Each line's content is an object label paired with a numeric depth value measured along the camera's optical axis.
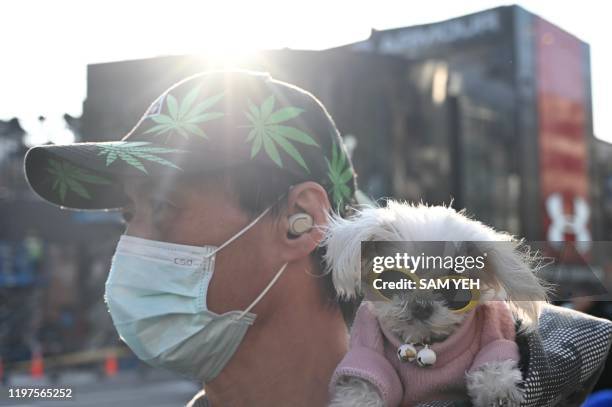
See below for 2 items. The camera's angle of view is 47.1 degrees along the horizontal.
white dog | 1.23
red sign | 8.67
